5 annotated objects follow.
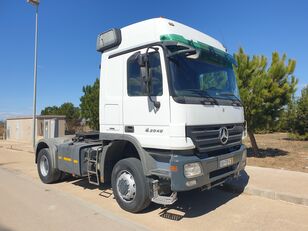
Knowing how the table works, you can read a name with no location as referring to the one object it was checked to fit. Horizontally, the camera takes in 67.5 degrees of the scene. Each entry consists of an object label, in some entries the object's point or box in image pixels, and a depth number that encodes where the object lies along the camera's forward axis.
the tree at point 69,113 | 30.24
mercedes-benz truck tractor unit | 3.77
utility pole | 13.02
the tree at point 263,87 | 8.57
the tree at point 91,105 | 18.87
